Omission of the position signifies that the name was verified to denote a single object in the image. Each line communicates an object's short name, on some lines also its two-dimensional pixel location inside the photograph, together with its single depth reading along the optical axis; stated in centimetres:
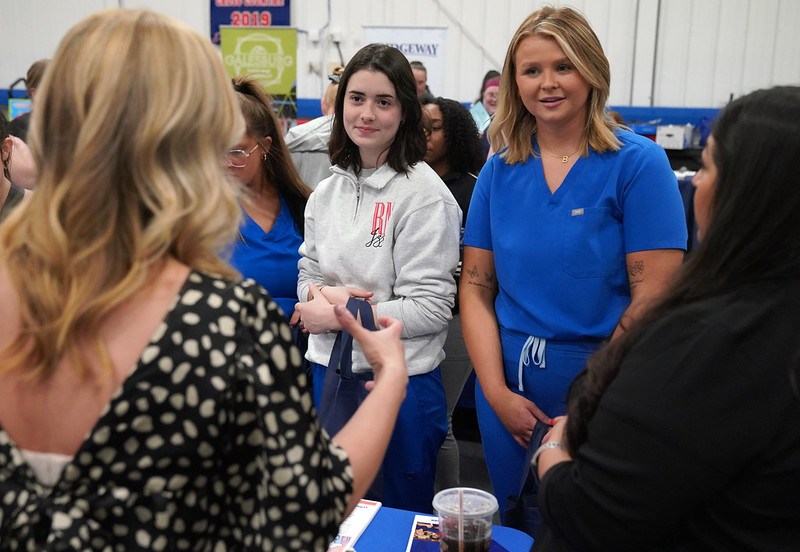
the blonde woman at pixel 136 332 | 82
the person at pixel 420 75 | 511
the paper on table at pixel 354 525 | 137
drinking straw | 128
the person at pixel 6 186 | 200
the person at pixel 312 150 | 329
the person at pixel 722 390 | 90
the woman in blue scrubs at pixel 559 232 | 168
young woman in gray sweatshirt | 193
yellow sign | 687
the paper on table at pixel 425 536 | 137
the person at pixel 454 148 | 304
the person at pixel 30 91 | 306
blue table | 138
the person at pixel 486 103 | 586
